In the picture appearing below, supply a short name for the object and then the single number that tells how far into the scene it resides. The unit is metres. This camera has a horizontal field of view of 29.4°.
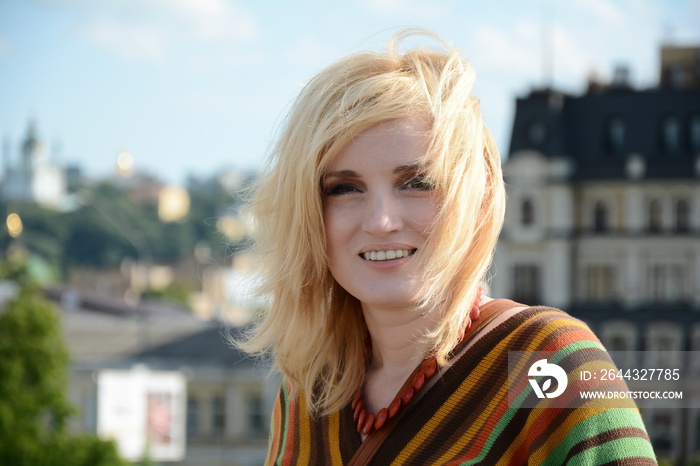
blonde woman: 2.73
